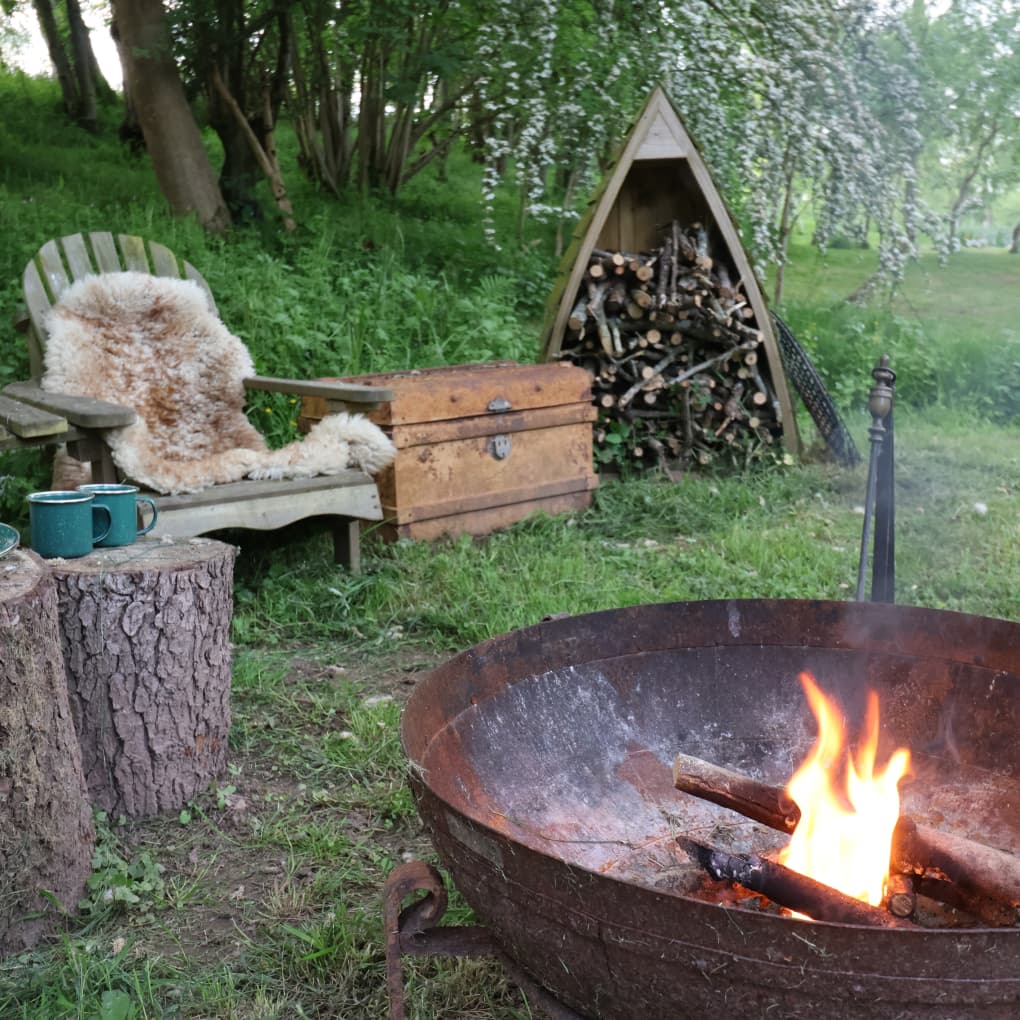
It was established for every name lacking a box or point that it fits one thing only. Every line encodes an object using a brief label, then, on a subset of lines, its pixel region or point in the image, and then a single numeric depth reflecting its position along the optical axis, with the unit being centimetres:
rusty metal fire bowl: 118
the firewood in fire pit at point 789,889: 124
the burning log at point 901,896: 139
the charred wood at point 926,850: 129
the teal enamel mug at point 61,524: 225
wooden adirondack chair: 299
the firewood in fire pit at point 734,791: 142
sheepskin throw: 348
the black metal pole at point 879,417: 220
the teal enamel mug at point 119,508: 238
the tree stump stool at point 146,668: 216
